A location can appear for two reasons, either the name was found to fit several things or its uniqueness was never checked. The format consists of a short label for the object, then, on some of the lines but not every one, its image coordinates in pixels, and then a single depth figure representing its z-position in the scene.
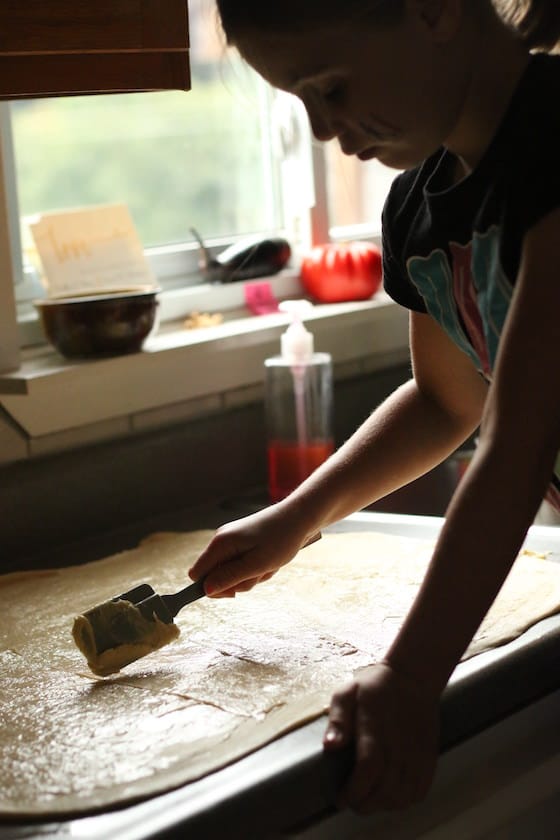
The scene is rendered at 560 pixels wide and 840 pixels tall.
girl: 0.82
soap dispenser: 1.67
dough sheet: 0.87
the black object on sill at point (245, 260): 1.91
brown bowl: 1.52
